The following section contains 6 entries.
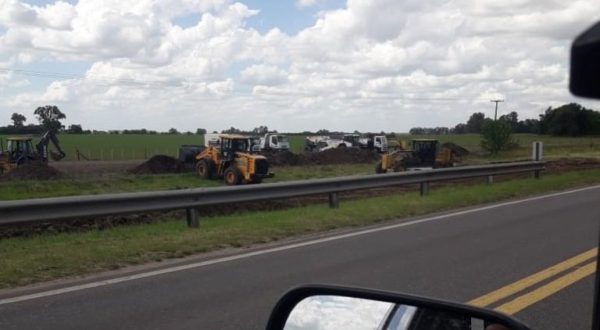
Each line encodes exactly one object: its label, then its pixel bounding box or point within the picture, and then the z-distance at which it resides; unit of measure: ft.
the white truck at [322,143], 193.47
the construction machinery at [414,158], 111.96
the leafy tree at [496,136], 193.77
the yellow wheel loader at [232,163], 95.40
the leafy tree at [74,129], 438.48
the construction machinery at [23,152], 120.57
